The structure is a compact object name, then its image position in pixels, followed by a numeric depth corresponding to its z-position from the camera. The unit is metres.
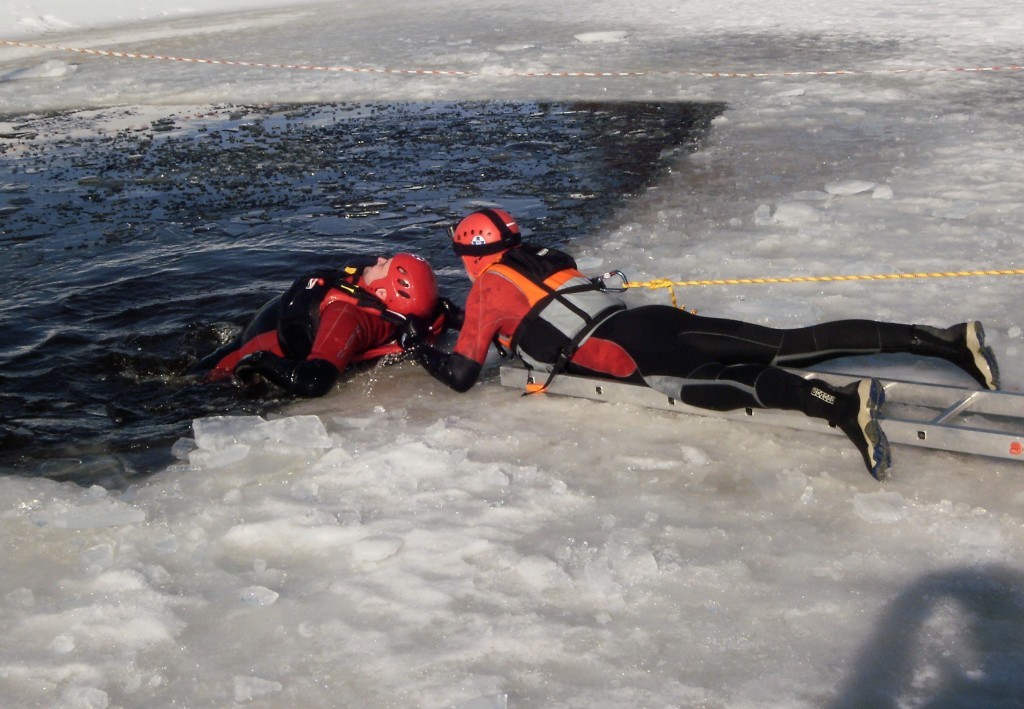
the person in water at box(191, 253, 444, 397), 5.48
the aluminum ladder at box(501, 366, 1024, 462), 3.96
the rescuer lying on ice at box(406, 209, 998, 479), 4.38
